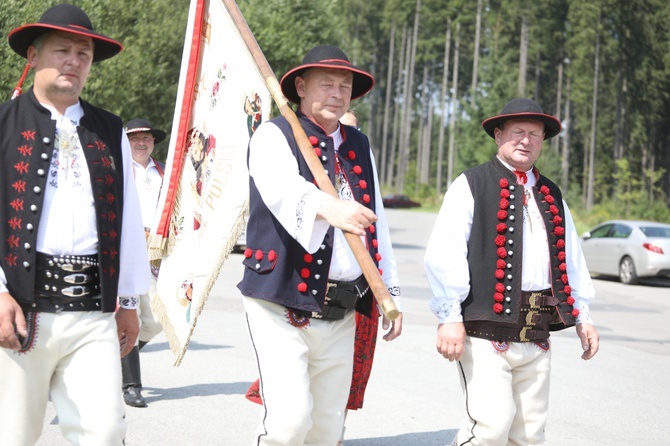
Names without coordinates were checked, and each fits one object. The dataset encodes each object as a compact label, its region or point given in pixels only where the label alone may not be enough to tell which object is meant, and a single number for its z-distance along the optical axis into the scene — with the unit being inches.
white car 801.6
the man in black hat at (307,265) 170.9
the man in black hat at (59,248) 146.2
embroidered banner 228.1
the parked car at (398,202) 2979.8
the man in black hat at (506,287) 193.9
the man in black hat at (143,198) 294.2
